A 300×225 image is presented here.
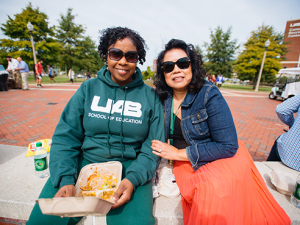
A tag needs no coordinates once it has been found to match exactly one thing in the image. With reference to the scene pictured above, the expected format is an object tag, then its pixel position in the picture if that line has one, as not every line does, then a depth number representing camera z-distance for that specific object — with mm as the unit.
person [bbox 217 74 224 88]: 19280
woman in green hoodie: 1351
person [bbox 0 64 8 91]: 8134
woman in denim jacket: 1144
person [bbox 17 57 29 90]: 9227
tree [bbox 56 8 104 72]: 25439
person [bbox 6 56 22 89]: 9169
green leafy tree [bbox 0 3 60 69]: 20719
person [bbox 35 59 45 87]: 11651
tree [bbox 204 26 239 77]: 28875
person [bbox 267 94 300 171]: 1789
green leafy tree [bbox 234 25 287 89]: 22047
